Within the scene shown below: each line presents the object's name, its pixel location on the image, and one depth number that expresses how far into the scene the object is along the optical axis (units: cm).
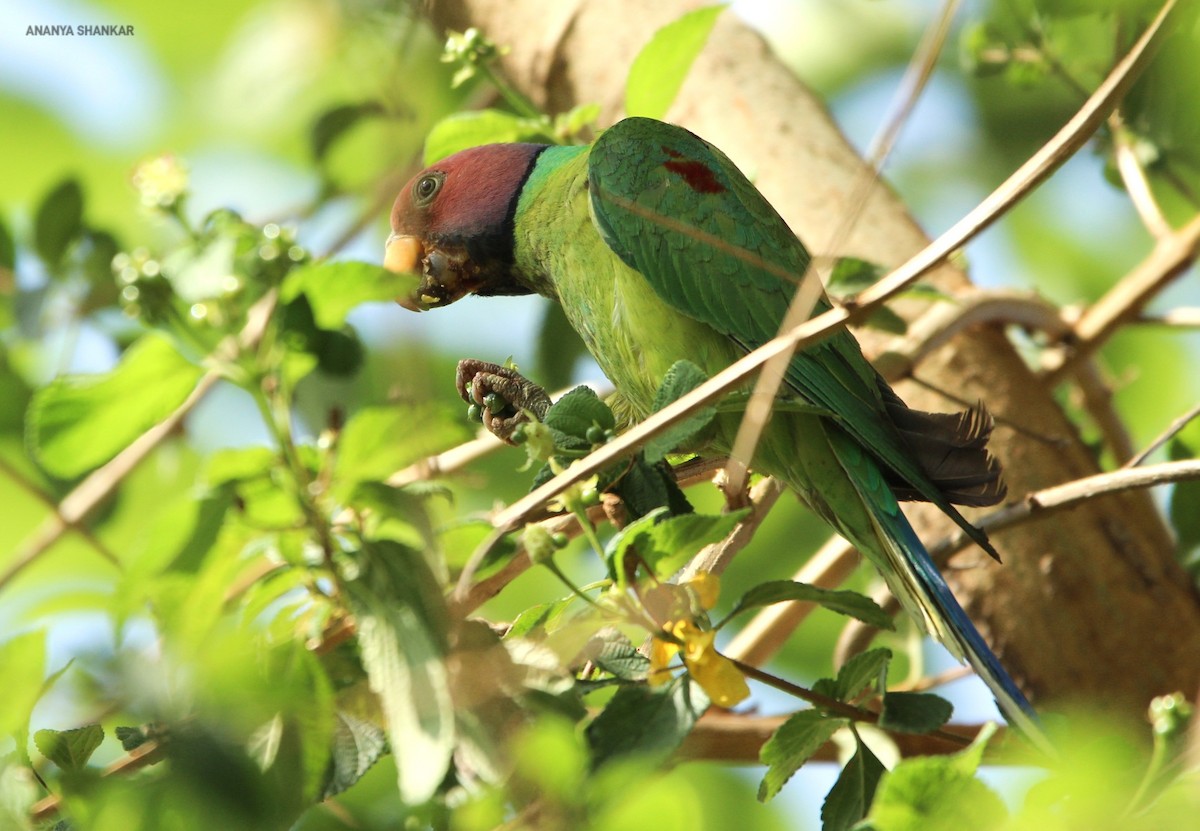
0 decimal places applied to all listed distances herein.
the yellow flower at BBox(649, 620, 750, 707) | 495
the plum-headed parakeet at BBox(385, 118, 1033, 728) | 501
